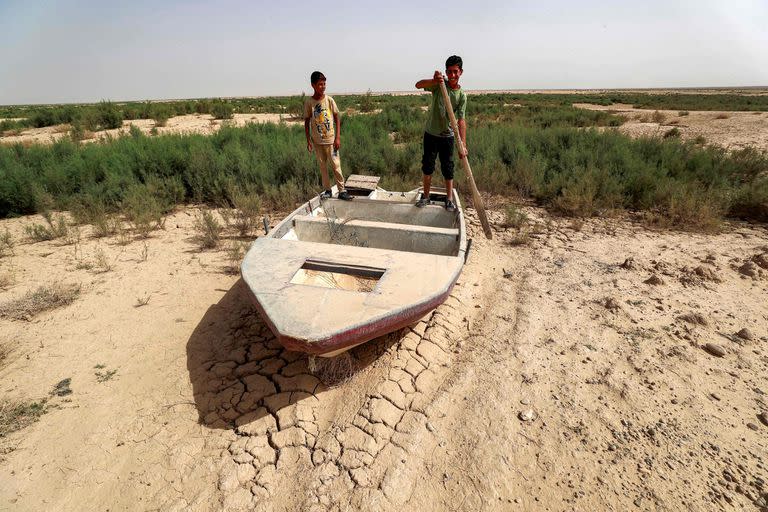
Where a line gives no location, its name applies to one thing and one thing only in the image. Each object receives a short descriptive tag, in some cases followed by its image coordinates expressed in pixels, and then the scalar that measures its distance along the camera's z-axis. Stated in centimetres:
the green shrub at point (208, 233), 503
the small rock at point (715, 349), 293
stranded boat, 221
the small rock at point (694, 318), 329
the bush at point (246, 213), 546
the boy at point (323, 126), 484
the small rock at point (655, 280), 392
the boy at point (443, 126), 415
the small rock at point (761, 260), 416
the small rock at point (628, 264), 432
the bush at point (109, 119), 1586
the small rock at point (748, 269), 401
